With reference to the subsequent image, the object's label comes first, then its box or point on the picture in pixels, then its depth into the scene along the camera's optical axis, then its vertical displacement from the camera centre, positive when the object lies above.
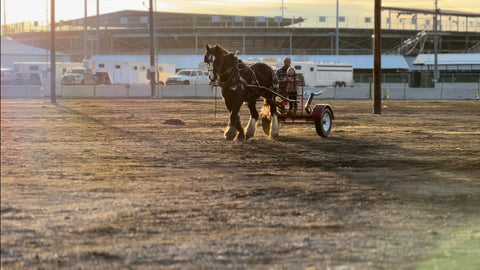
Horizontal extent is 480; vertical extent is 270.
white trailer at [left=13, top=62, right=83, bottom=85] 81.94 +1.04
